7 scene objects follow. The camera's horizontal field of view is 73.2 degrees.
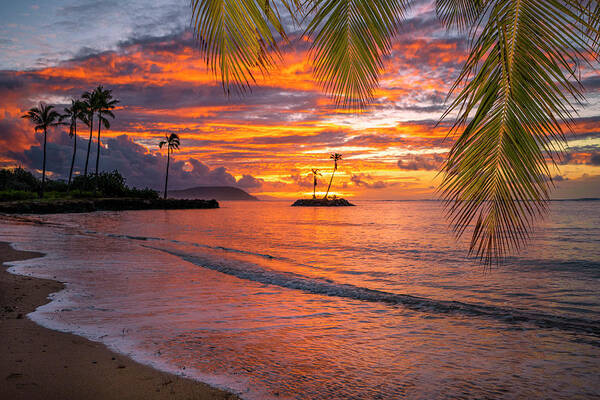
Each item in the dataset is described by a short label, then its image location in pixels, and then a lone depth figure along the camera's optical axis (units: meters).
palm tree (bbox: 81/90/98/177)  65.38
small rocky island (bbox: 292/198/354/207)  141.25
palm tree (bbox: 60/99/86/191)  66.06
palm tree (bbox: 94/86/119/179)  65.62
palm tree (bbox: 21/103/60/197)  63.53
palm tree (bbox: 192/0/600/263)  2.34
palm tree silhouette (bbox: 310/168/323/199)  147.50
